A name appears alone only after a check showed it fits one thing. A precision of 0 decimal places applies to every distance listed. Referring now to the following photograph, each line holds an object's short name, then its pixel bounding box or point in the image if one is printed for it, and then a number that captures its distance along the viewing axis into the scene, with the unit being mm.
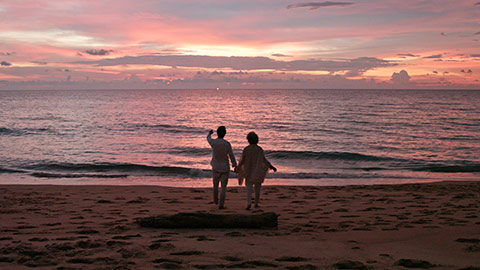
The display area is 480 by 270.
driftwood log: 6812
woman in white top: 8922
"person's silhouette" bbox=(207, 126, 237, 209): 8797
